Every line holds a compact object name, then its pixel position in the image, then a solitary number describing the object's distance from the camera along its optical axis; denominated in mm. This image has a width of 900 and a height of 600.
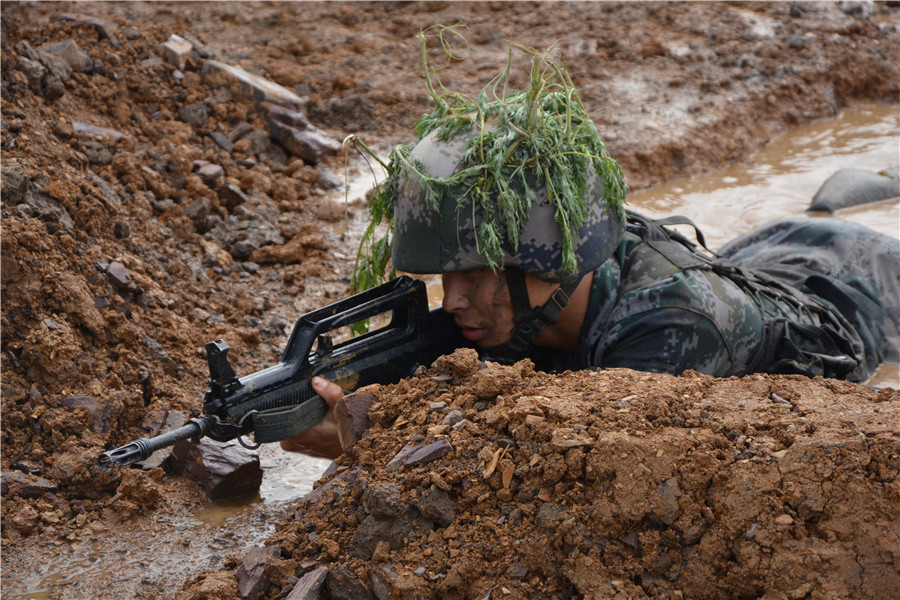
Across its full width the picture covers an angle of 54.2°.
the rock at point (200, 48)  7324
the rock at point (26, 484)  3600
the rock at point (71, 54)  6371
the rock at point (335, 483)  2758
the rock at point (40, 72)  5629
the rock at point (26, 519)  3480
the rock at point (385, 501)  2494
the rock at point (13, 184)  4352
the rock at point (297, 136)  7102
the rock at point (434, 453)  2557
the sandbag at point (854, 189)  6996
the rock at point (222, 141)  6703
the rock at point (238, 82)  7098
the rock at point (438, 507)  2465
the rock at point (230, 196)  6219
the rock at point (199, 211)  5812
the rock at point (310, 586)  2473
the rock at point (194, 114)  6762
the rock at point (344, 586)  2475
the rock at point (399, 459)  2611
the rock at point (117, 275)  4566
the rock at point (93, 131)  5801
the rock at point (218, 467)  3795
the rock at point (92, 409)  3875
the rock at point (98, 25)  6793
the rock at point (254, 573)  2643
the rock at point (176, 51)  7055
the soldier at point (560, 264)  3215
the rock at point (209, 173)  6211
